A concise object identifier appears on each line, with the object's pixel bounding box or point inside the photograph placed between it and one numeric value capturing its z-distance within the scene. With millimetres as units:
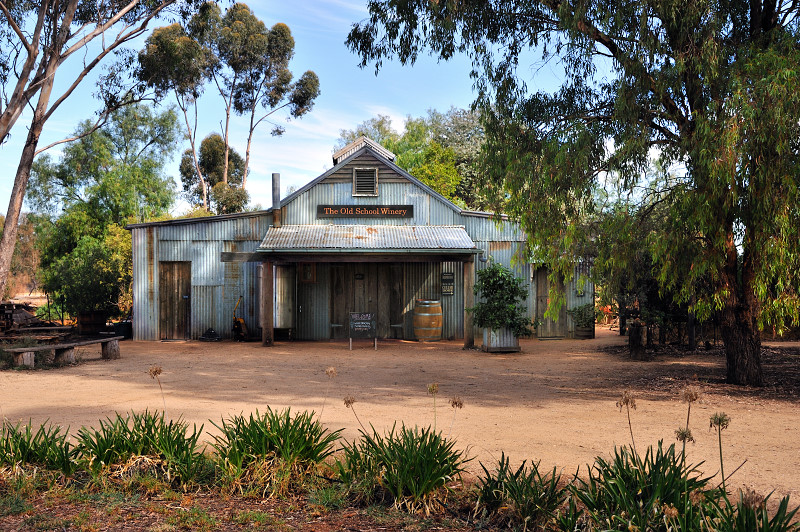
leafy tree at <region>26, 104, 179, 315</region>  33406
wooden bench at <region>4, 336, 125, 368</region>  12258
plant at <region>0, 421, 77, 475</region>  4832
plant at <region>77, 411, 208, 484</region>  4727
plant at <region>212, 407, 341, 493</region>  4602
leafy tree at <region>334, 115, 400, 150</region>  50312
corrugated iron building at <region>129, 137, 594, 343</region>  18547
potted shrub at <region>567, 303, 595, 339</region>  17922
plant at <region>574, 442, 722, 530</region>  3500
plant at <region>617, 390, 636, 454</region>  4542
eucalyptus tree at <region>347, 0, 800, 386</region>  7590
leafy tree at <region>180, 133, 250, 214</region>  34938
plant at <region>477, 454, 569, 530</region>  3909
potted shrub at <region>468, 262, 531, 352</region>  15016
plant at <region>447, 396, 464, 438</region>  4758
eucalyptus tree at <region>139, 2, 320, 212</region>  35312
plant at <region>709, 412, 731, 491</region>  3881
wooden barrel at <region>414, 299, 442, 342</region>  17562
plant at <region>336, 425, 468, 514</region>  4289
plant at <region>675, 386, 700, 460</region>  3967
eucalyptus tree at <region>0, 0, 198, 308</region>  16938
